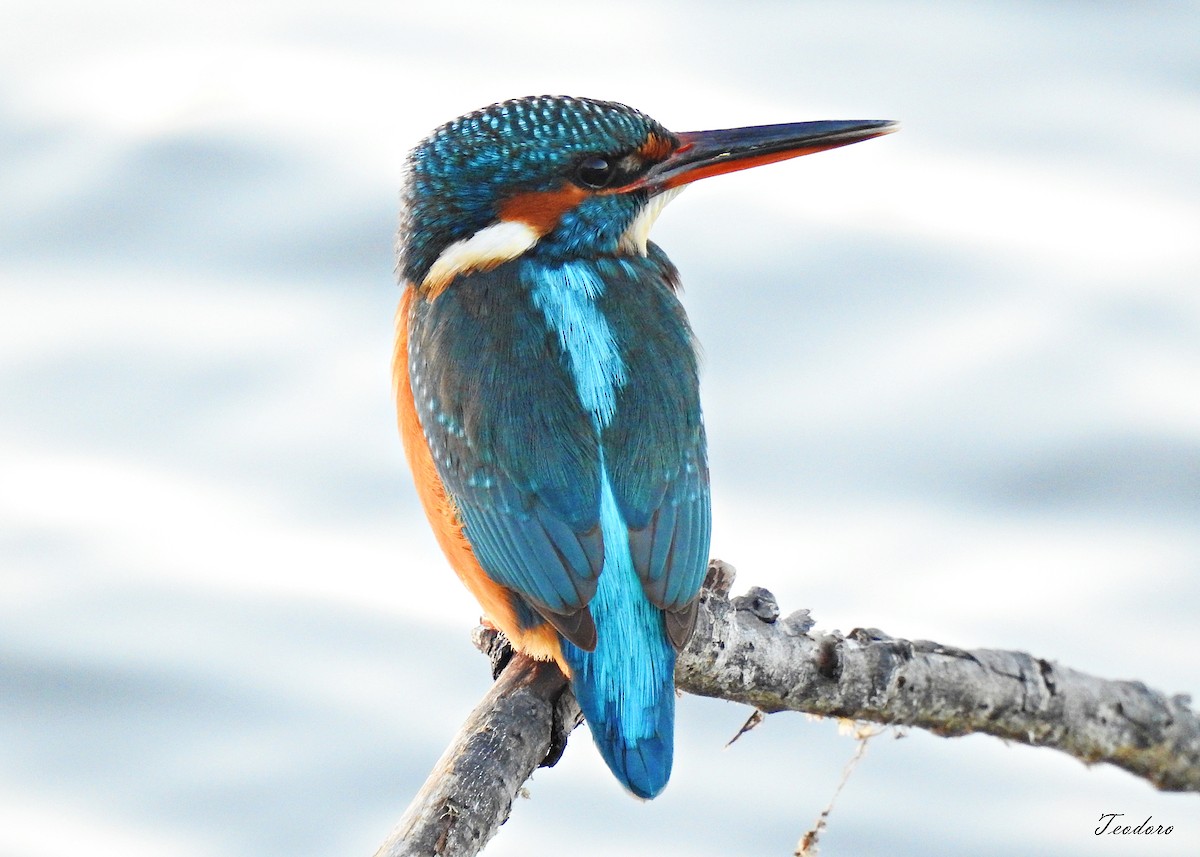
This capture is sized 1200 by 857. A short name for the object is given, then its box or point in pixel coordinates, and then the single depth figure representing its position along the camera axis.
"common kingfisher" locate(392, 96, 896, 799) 5.24
